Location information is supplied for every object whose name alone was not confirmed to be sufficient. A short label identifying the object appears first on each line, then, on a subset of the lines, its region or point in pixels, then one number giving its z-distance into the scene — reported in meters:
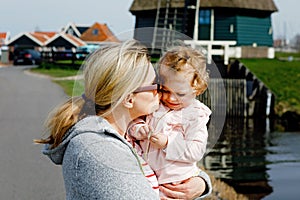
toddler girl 2.62
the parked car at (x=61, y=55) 34.62
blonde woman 2.23
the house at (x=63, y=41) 51.56
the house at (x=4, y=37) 61.15
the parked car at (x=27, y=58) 44.41
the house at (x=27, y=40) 58.22
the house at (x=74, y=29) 73.66
